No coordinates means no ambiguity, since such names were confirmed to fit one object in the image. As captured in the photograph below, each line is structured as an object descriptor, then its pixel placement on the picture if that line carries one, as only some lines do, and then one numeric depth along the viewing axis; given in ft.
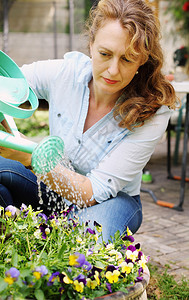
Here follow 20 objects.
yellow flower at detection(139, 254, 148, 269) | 4.17
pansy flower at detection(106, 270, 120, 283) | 3.79
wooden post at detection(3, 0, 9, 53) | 33.96
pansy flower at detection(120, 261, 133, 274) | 3.91
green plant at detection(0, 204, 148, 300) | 3.49
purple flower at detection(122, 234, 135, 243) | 4.47
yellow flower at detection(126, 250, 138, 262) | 4.11
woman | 5.57
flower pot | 3.64
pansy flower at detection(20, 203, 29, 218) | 4.72
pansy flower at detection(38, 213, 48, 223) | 4.69
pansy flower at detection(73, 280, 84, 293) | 3.52
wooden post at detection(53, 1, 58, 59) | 34.96
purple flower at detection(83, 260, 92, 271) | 3.73
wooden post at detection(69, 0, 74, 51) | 32.88
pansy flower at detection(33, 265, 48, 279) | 3.40
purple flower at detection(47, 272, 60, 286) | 3.49
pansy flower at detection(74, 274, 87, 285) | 3.56
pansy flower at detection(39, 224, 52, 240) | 4.41
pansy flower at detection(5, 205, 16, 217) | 4.55
